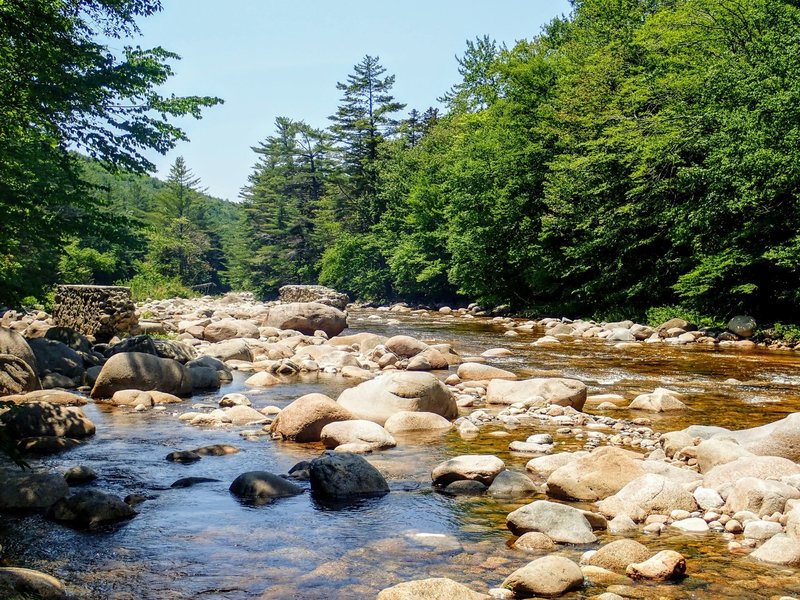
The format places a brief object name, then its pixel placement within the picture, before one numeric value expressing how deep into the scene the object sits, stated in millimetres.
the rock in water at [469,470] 6812
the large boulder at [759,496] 5496
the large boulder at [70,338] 15047
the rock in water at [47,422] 8234
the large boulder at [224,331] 20766
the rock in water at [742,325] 19844
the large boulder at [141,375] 11602
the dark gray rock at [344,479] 6512
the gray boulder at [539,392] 10641
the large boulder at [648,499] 5821
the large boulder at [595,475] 6340
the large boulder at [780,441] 6902
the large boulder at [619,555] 4715
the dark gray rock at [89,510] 5566
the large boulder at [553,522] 5199
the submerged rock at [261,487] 6434
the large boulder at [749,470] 6145
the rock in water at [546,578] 4270
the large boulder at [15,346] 11016
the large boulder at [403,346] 16688
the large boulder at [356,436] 8320
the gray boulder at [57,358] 12959
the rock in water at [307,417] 8898
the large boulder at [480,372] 13492
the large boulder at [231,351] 16625
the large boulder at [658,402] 10492
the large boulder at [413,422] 9367
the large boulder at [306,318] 22984
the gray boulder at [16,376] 10227
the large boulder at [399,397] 10055
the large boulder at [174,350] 14169
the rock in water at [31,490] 5812
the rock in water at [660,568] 4512
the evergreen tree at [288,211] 59562
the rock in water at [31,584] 3814
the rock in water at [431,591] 4035
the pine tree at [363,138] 53219
